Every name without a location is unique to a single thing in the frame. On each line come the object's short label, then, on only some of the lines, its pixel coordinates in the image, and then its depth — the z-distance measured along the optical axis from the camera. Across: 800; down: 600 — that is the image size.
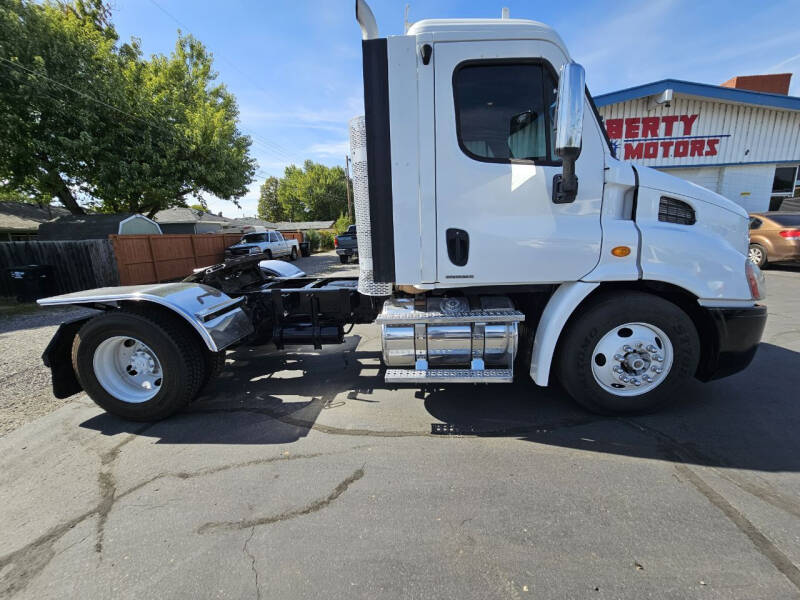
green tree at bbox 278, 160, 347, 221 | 68.12
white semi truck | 2.64
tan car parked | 9.49
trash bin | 9.37
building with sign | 12.58
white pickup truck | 17.83
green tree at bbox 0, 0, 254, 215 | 13.95
